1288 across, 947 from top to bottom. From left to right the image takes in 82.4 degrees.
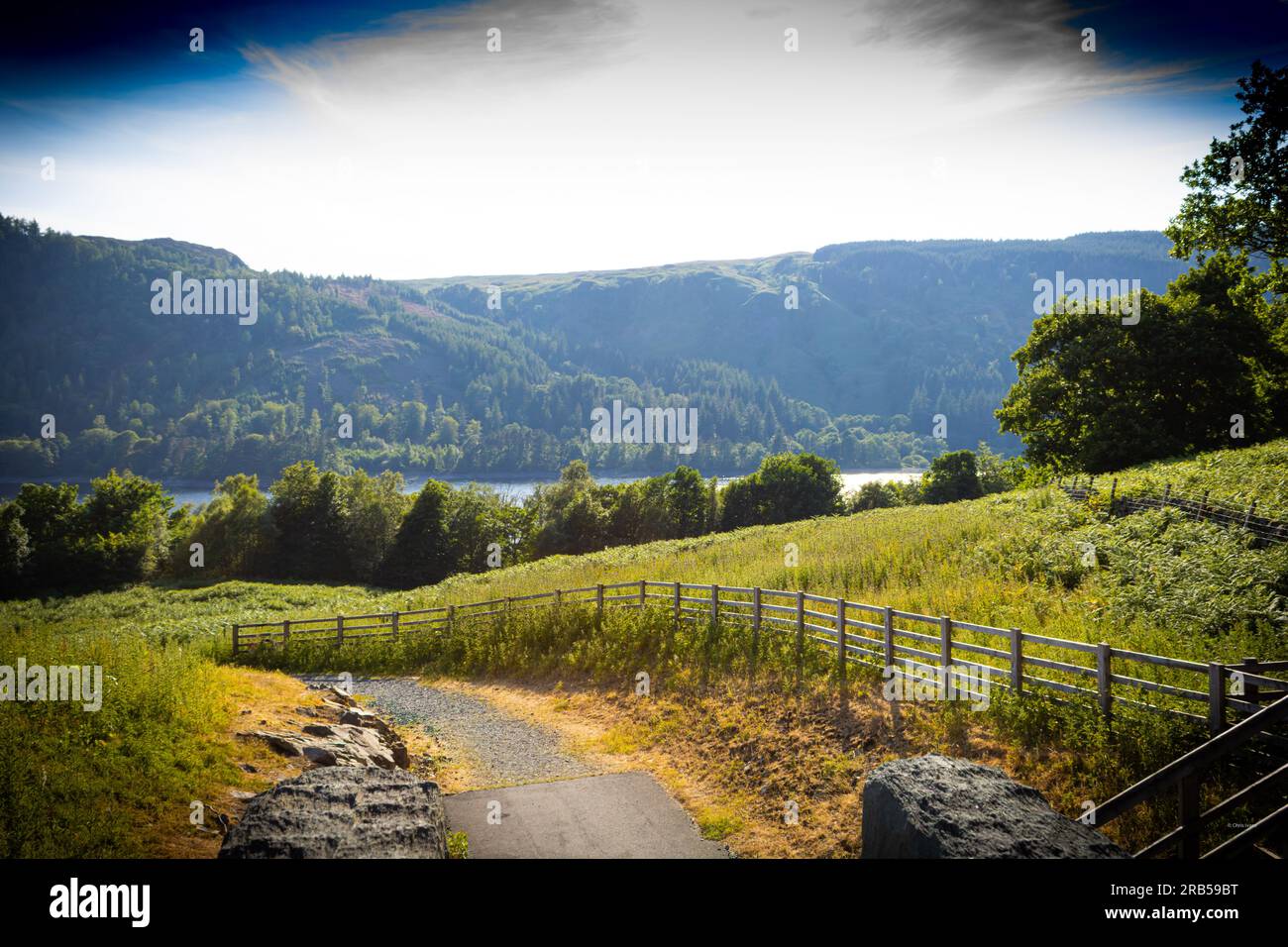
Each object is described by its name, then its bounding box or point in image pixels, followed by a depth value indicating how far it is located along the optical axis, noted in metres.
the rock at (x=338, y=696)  16.66
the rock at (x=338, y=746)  11.12
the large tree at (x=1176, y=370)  33.53
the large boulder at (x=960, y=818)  5.70
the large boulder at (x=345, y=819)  5.90
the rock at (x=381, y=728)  13.48
